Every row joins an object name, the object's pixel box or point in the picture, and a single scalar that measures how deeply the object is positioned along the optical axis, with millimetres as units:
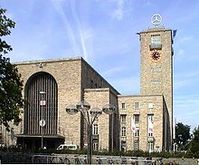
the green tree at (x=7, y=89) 37094
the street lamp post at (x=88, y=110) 30328
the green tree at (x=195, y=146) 67350
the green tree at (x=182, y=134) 145250
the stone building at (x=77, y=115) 73500
